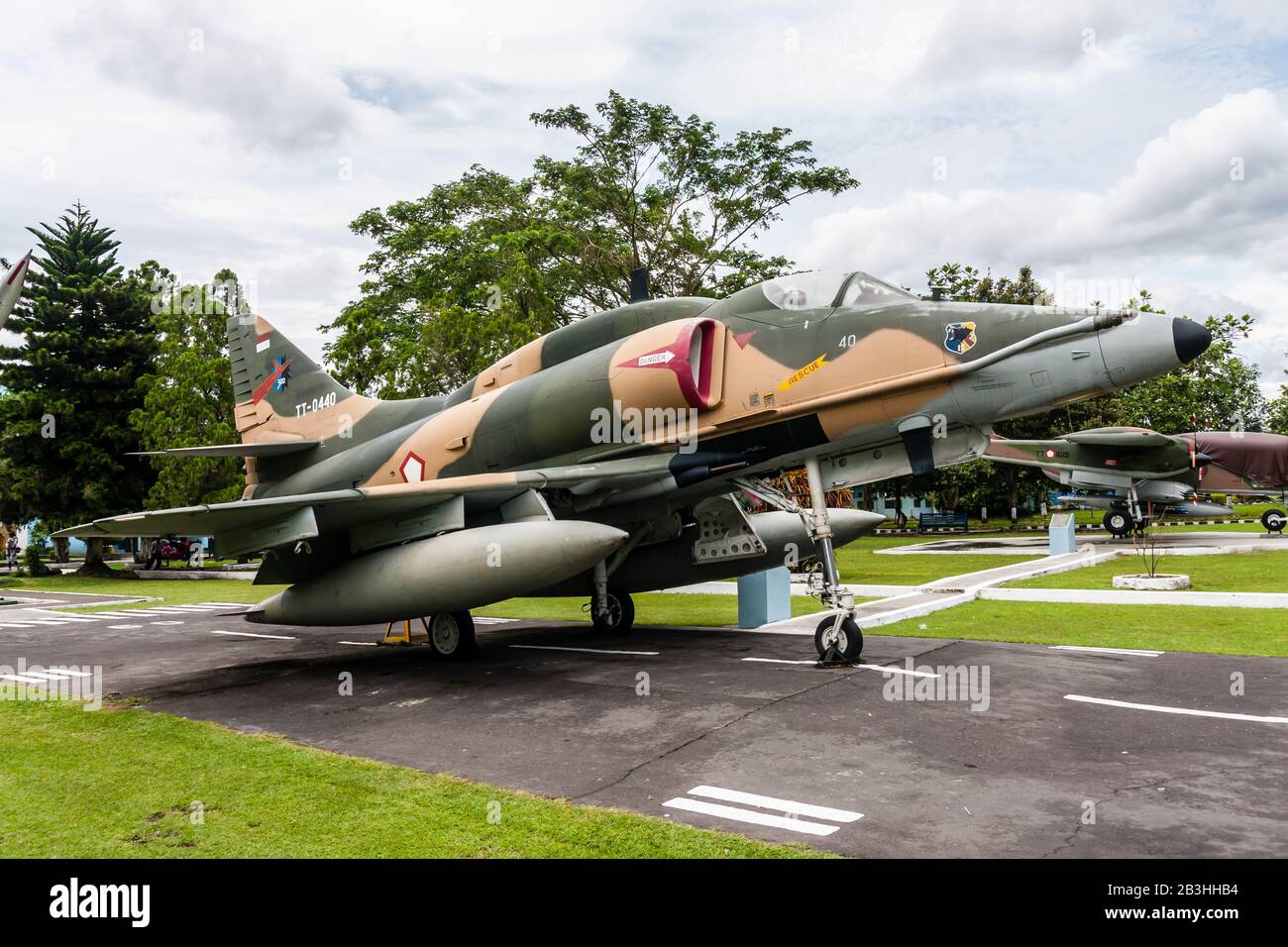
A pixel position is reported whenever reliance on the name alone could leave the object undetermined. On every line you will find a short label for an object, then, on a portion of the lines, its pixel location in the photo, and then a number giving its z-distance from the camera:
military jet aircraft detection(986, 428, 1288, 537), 28.34
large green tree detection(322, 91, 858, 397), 30.70
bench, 42.53
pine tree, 34.78
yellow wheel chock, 12.93
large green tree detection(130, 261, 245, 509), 30.53
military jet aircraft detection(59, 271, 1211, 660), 8.34
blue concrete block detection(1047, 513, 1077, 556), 23.14
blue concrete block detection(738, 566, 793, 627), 13.09
